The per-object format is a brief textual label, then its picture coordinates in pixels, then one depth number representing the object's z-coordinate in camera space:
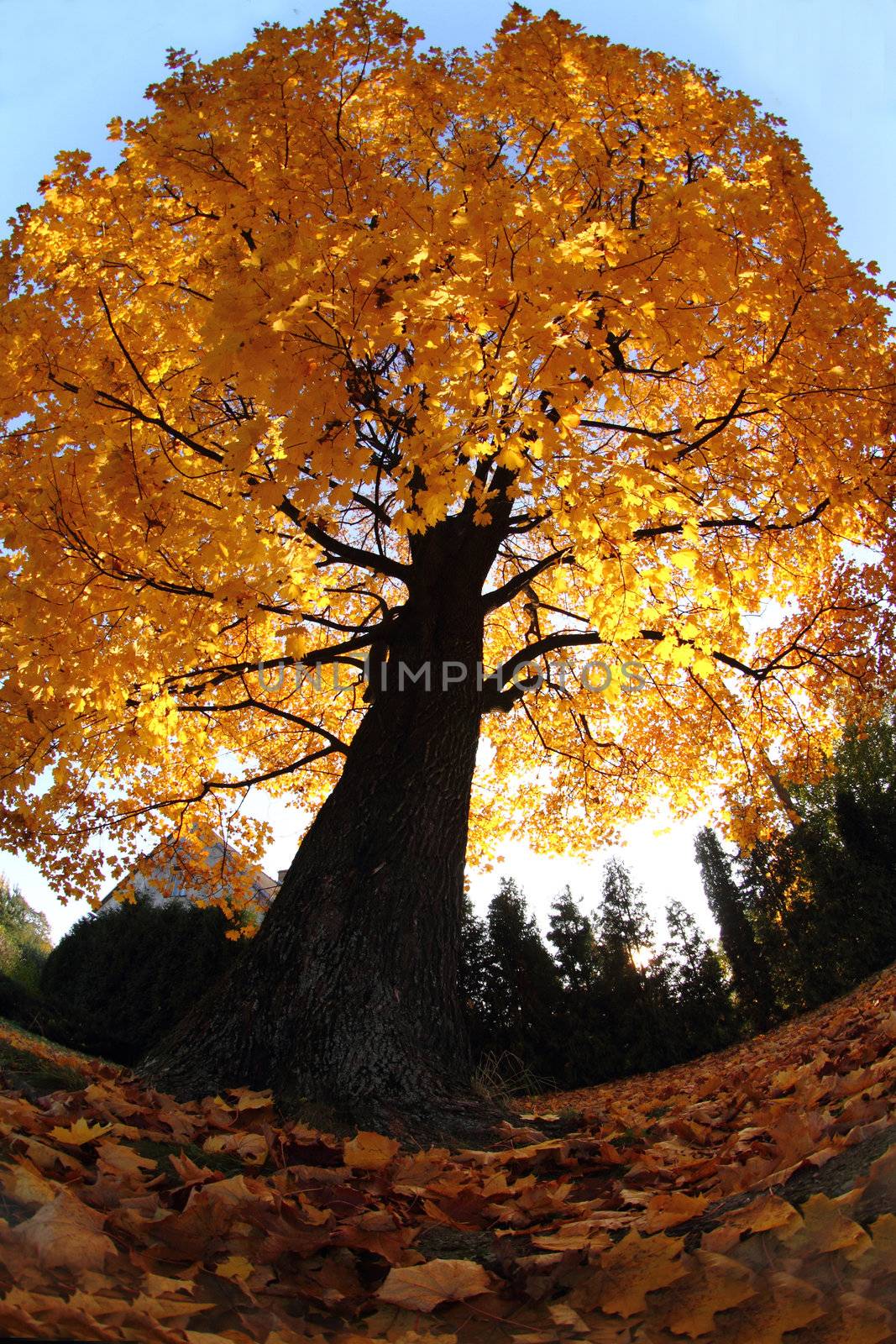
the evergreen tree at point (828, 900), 11.88
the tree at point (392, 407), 2.75
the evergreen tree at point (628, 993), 11.62
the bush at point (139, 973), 11.38
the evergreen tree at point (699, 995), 11.80
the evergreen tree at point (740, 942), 12.67
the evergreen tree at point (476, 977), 12.11
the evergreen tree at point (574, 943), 12.67
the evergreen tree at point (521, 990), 11.82
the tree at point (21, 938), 16.38
